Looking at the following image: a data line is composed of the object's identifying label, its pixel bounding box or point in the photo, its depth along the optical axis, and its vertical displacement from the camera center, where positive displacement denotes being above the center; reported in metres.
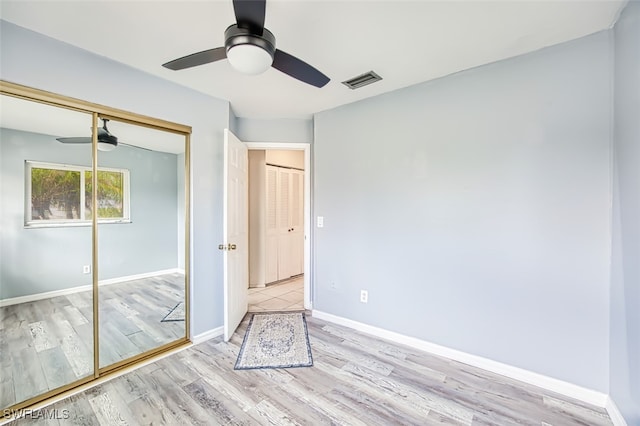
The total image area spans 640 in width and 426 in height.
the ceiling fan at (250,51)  1.23 +0.87
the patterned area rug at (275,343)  2.29 -1.28
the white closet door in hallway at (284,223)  4.50 -0.19
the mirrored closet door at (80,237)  1.80 -0.19
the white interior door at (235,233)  2.56 -0.22
